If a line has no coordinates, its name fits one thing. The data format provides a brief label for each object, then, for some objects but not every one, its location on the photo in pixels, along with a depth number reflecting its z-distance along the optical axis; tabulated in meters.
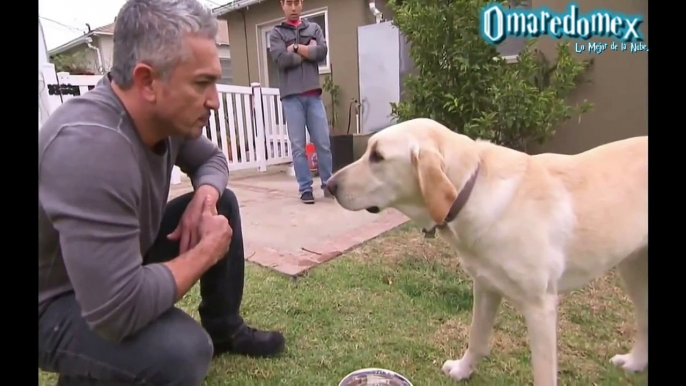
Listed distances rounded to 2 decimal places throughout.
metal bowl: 1.55
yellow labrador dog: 1.52
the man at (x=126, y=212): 1.05
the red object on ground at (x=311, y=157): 6.22
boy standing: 4.41
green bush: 3.29
